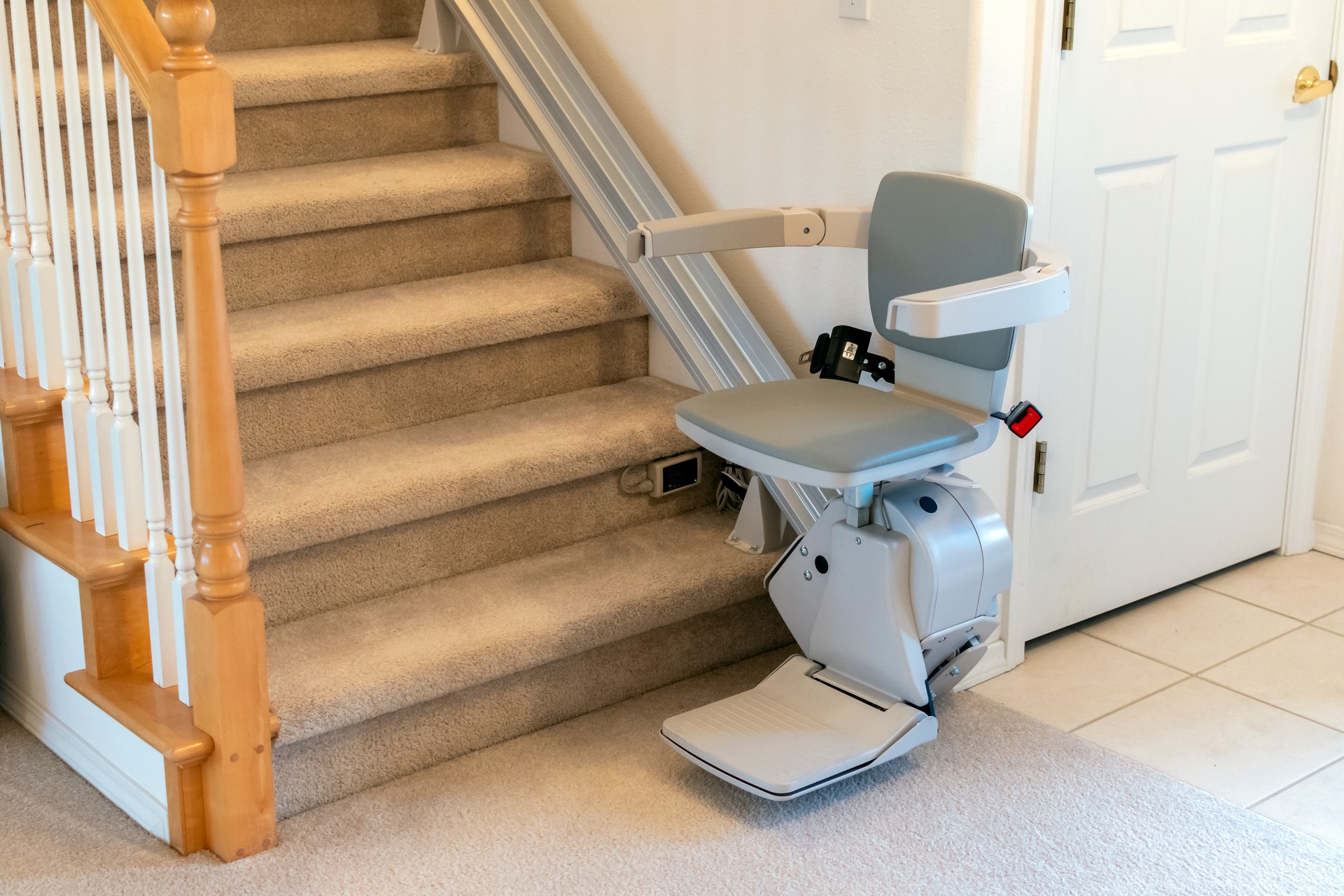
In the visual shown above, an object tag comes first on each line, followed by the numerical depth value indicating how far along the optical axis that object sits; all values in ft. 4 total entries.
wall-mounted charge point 8.71
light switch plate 7.51
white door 7.99
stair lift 6.70
